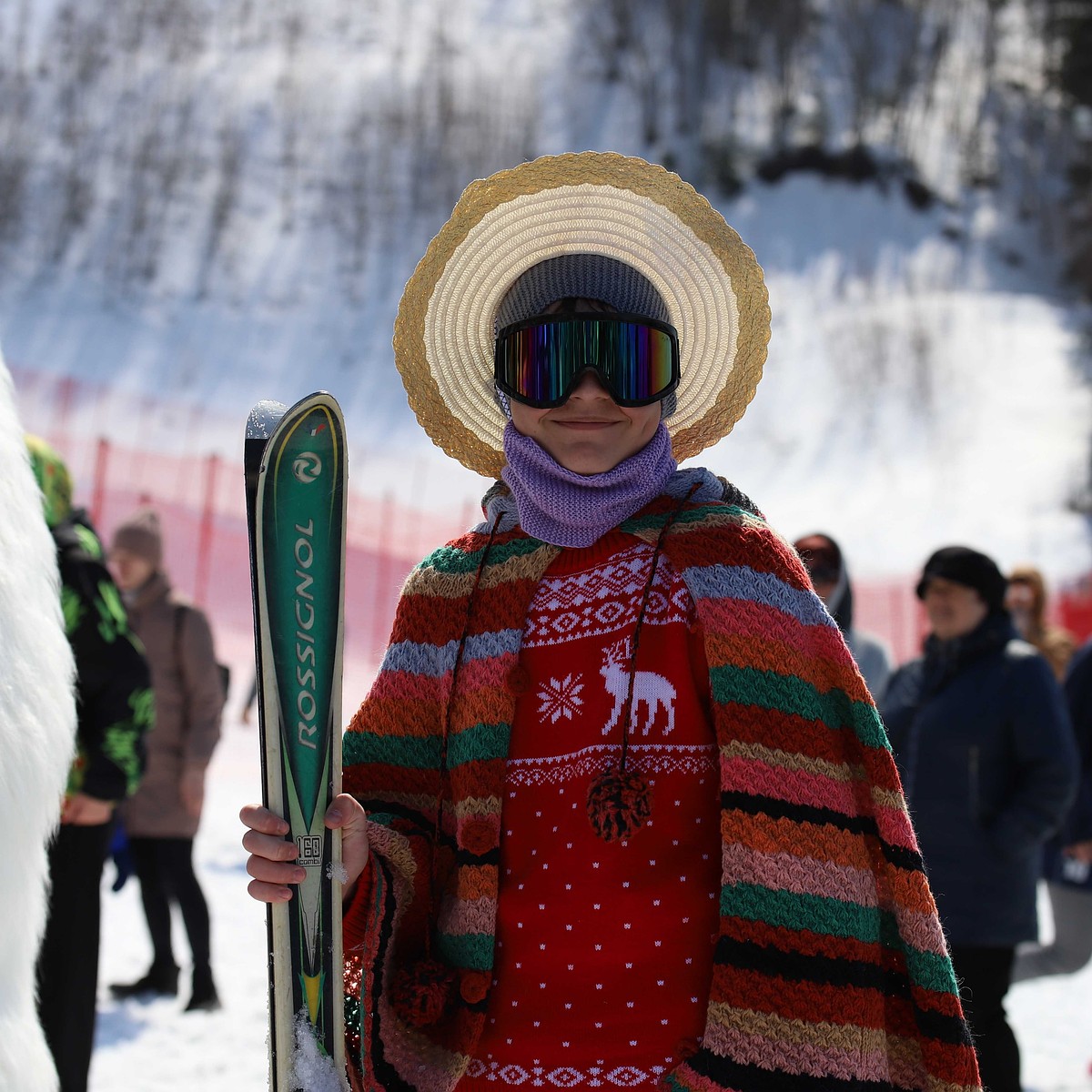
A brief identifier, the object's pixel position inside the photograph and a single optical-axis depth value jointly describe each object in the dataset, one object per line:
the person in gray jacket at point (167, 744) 5.07
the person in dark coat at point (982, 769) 3.59
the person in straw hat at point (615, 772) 1.58
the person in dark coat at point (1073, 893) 4.39
